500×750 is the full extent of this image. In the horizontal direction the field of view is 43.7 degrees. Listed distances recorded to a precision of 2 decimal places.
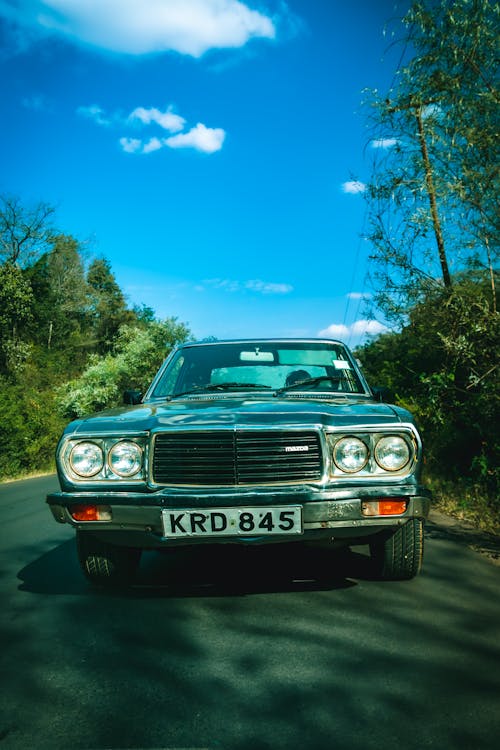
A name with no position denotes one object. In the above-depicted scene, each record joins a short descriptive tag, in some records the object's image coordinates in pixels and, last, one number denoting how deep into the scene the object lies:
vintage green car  3.36
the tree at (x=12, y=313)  28.47
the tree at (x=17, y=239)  34.25
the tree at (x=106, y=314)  55.66
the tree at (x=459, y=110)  5.75
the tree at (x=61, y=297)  47.97
